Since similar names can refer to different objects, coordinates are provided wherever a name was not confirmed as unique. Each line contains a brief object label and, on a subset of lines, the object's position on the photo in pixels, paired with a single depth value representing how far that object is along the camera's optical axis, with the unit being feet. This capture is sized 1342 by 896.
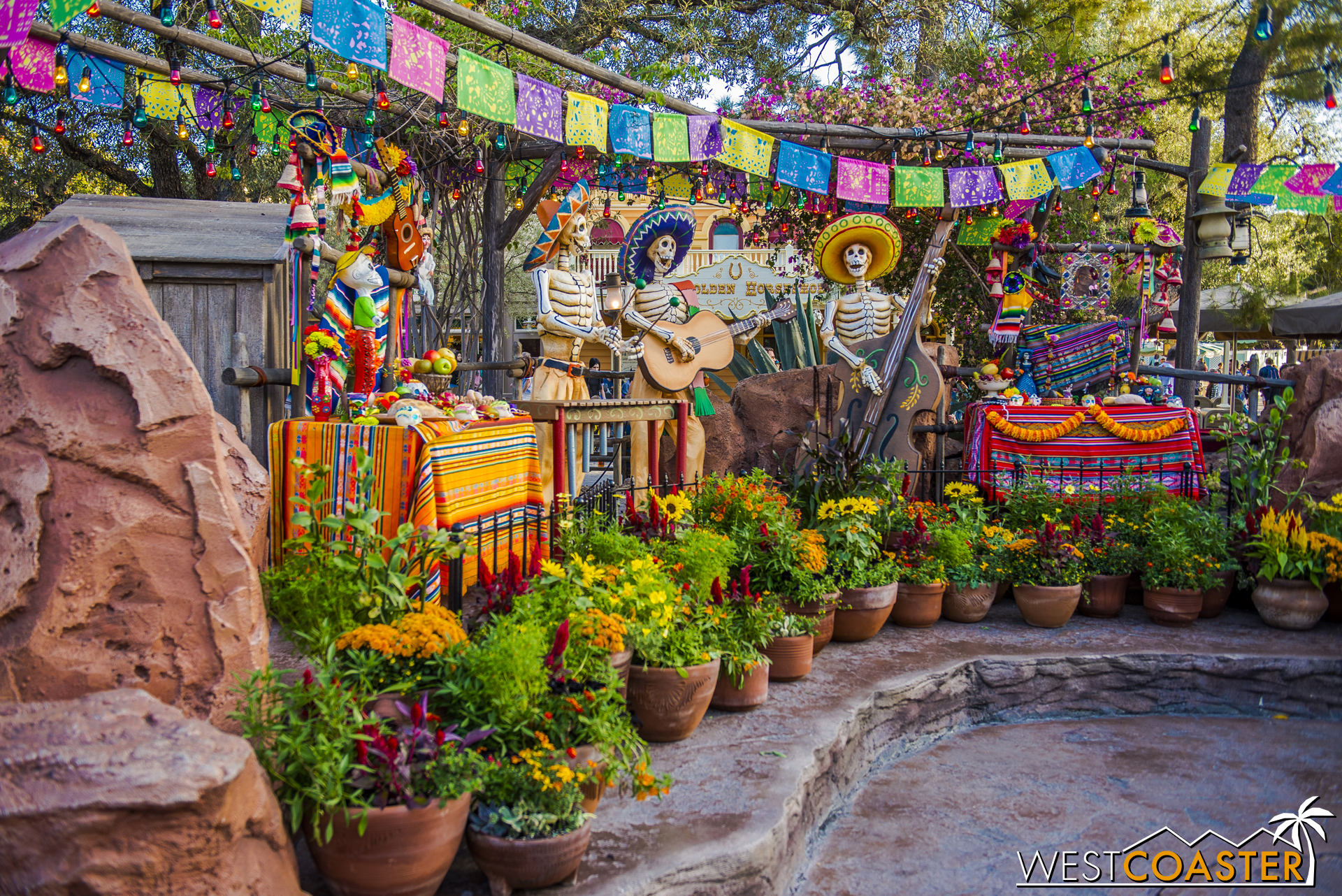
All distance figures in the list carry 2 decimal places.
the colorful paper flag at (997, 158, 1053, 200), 26.91
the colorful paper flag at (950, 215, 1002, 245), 30.76
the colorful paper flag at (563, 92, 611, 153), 21.77
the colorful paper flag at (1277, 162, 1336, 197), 25.50
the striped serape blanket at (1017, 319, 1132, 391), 25.31
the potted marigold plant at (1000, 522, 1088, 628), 16.98
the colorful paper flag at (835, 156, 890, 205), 26.08
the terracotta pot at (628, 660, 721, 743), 11.25
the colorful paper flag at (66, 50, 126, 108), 21.53
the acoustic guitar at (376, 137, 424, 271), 16.20
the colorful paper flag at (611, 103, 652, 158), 22.59
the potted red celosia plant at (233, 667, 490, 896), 7.50
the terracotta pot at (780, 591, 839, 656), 14.48
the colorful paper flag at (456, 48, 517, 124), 18.90
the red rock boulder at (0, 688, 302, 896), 5.87
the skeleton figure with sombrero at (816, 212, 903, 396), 25.54
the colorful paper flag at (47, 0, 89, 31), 13.87
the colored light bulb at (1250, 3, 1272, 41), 13.39
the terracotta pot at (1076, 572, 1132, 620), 17.63
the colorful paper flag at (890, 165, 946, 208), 26.68
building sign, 56.75
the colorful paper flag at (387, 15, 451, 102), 17.28
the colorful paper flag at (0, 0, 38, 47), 14.33
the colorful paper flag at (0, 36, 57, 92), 19.31
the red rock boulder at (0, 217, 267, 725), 8.00
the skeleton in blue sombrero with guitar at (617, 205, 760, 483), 22.95
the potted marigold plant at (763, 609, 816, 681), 13.76
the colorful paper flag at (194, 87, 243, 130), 23.90
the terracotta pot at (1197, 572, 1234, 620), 17.57
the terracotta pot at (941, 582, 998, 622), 17.24
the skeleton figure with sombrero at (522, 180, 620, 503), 21.03
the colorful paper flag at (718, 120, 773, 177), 24.48
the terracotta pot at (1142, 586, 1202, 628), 17.07
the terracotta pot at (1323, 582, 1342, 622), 17.24
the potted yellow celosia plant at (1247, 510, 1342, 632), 16.93
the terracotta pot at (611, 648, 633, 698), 10.46
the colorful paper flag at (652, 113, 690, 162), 23.17
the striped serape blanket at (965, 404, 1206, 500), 21.91
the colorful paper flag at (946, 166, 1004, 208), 26.68
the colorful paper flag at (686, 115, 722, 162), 23.84
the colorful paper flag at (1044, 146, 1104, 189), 27.04
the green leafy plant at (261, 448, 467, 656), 10.23
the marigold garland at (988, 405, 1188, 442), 22.15
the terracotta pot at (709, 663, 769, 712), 12.66
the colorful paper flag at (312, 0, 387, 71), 15.93
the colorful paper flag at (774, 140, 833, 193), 25.44
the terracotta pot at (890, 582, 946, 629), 16.81
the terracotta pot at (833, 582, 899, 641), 15.55
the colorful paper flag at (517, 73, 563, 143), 20.24
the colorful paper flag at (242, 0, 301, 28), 15.19
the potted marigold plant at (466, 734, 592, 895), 8.01
